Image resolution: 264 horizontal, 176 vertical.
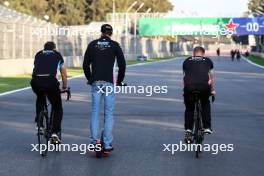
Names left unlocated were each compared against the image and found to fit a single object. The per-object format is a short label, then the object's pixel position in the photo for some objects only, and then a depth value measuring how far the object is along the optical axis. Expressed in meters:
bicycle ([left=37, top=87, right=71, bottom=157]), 18.69
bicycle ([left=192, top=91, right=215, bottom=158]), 18.52
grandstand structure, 70.37
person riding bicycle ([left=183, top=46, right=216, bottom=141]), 18.72
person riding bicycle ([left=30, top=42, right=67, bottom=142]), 18.73
